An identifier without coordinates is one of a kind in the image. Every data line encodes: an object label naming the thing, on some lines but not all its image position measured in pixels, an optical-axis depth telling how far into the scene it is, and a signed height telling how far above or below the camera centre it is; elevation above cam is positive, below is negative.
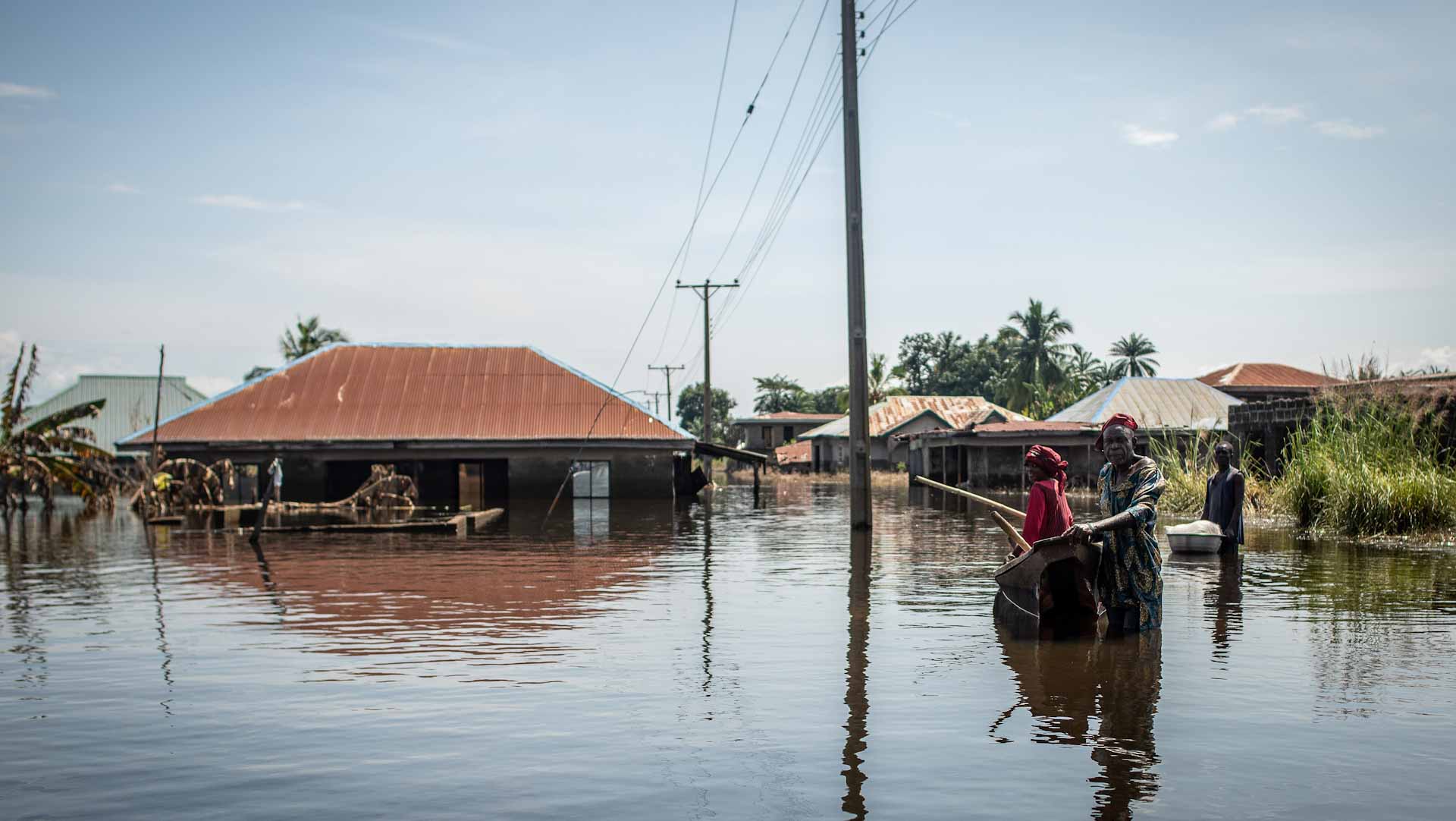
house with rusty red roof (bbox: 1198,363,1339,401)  57.66 +4.11
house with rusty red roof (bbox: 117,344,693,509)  36.31 +1.19
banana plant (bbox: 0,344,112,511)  36.56 +0.78
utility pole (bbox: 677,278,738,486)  49.03 +4.34
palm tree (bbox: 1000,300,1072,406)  72.94 +7.02
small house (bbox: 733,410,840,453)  83.31 +2.76
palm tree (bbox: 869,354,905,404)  79.12 +5.77
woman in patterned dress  8.41 -0.50
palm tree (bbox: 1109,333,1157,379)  79.25 +7.25
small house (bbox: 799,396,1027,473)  62.00 +2.20
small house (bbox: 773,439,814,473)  73.50 +0.55
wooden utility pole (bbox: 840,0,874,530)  20.83 +3.36
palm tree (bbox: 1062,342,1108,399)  74.57 +6.03
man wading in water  14.38 -0.52
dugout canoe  9.27 -1.01
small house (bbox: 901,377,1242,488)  41.94 +1.27
